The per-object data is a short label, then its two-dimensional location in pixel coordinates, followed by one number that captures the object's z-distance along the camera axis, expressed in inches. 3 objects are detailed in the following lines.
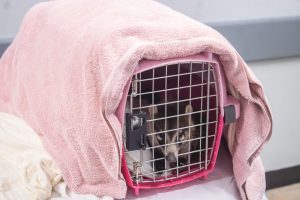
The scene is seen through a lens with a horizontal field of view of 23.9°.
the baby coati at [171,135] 55.2
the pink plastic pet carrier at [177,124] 51.7
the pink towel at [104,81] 49.0
